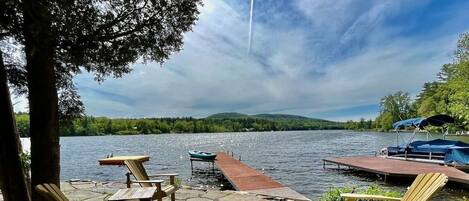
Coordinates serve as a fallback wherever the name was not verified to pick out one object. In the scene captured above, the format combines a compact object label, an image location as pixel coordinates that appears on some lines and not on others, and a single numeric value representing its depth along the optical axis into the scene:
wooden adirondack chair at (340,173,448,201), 3.52
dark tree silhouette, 3.68
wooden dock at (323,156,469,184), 14.23
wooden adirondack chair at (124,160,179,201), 5.09
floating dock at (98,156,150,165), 14.77
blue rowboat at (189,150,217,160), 23.09
